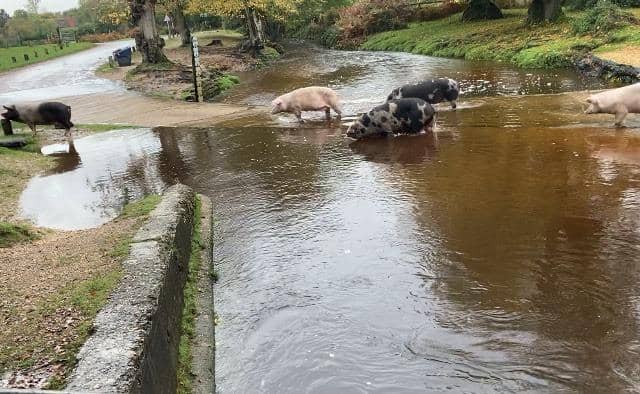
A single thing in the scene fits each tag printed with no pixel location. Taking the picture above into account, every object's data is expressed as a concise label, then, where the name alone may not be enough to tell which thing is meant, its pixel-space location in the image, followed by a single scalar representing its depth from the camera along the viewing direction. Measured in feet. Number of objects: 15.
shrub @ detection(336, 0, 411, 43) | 133.49
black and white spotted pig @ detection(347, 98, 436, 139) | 36.70
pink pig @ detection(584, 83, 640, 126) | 33.37
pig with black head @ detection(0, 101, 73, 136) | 44.91
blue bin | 105.19
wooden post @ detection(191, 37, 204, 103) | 59.13
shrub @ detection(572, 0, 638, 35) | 70.38
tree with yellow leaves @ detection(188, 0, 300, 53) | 103.09
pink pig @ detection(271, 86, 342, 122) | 45.39
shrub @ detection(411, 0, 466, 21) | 131.95
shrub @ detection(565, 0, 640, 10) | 90.22
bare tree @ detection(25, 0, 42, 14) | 271.69
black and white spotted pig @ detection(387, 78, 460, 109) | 43.16
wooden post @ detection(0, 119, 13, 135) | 46.16
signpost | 181.72
